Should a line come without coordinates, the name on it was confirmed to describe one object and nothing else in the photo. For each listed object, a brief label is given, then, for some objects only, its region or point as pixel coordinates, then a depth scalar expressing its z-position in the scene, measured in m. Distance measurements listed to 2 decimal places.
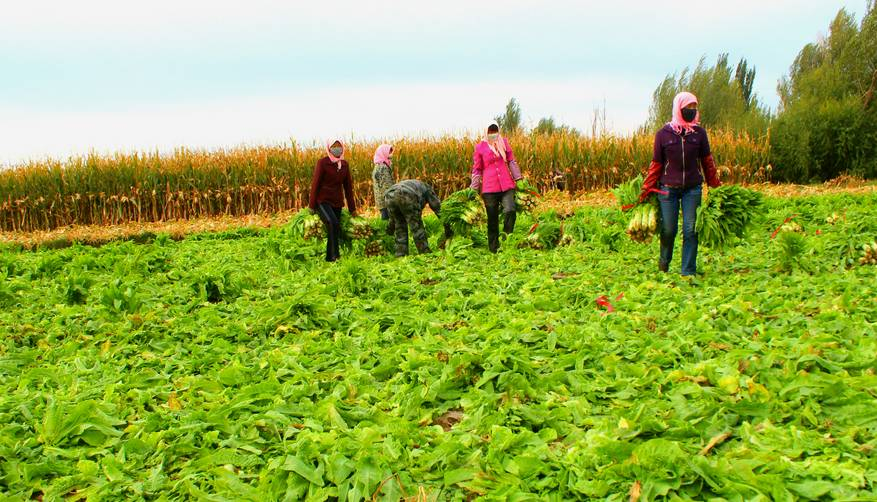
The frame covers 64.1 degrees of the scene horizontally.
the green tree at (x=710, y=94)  34.88
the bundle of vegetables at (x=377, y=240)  9.37
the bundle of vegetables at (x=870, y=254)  6.72
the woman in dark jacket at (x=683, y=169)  6.38
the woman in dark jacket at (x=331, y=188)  8.84
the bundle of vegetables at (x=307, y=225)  9.02
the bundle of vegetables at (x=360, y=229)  9.20
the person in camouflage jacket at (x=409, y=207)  8.70
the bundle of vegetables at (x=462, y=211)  9.16
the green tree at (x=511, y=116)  37.03
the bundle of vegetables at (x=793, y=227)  9.21
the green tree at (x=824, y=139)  21.95
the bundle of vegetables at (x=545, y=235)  9.20
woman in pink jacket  8.79
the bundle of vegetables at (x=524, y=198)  9.25
